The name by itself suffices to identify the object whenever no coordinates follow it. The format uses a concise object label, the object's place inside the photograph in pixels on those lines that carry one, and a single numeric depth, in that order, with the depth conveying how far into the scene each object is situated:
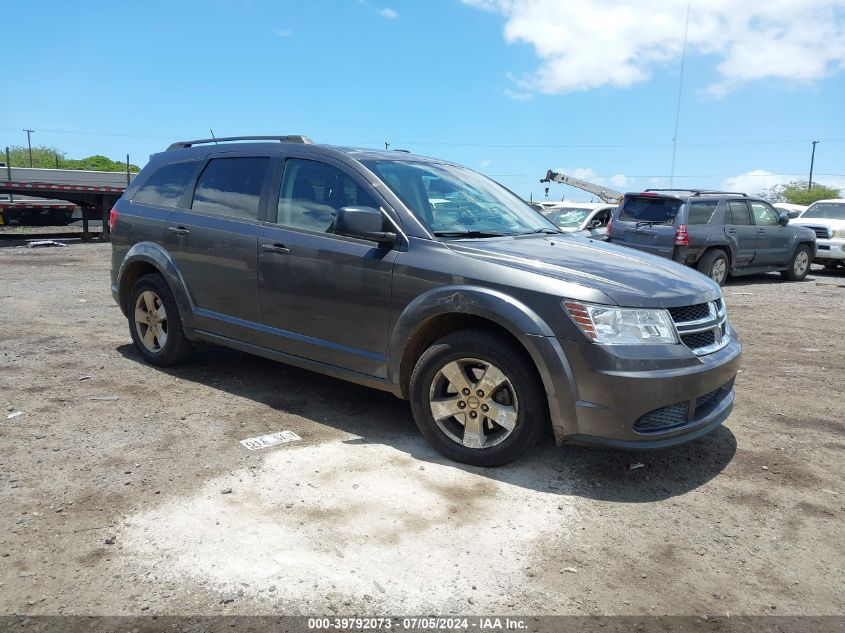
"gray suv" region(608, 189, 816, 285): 11.97
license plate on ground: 4.23
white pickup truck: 15.60
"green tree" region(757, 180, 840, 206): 66.19
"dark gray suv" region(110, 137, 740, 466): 3.59
